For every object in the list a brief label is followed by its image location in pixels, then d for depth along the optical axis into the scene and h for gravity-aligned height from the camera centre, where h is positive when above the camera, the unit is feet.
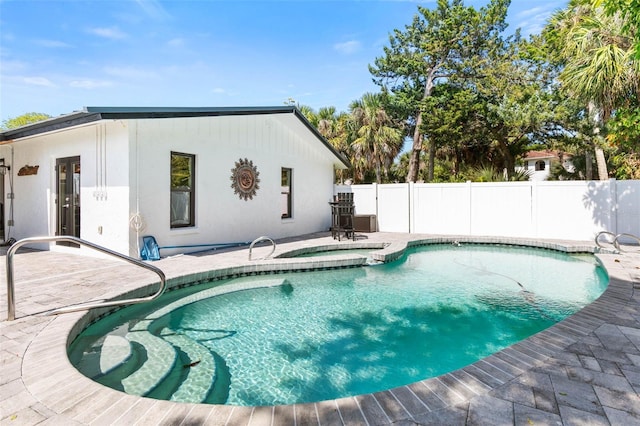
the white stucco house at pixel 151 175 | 24.36 +2.76
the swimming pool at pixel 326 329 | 10.58 -5.34
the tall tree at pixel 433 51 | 66.74 +32.27
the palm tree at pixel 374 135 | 68.59 +14.64
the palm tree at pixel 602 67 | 23.89 +10.26
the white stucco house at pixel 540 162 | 118.04 +16.30
